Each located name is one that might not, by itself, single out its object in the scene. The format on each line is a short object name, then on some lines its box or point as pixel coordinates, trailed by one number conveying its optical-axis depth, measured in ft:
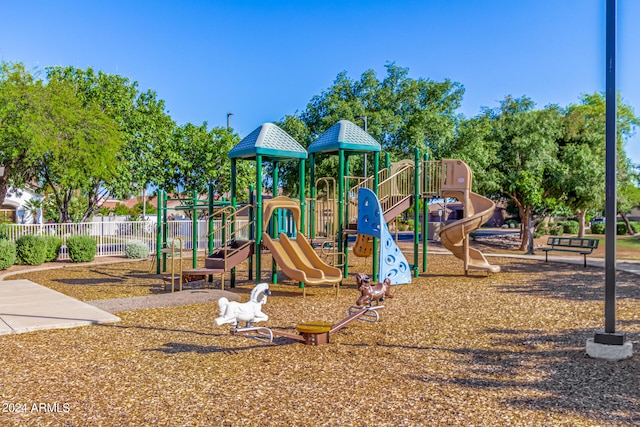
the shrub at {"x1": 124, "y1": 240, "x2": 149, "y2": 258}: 69.26
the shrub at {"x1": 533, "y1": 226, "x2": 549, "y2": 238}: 123.18
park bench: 58.13
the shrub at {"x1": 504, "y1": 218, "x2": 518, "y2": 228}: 199.56
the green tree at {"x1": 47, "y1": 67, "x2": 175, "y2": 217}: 86.63
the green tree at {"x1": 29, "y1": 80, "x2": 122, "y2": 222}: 56.08
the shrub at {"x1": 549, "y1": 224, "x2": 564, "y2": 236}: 131.34
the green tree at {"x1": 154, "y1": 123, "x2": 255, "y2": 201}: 96.78
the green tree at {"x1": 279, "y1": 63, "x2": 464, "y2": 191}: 90.63
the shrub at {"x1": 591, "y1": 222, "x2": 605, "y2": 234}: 140.77
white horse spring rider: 20.76
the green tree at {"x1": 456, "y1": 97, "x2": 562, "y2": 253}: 79.87
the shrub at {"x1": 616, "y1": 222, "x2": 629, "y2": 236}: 145.18
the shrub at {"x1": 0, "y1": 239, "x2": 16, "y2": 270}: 54.95
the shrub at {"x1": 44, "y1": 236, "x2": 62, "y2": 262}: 61.98
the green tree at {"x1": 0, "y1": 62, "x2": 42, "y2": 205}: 53.57
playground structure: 37.60
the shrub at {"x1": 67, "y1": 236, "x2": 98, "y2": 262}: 62.23
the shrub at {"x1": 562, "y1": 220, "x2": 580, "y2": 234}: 144.36
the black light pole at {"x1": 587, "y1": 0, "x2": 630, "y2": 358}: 20.38
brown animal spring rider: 21.88
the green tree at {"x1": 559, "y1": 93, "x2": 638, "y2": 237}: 79.66
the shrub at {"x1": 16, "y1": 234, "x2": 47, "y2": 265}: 58.85
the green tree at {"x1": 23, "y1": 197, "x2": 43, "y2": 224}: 123.24
